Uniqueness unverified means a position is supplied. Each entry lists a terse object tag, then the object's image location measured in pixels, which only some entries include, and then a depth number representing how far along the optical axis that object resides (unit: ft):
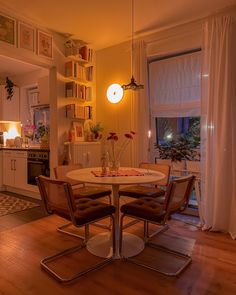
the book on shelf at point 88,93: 13.37
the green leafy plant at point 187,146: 11.34
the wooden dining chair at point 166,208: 6.47
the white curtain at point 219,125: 9.27
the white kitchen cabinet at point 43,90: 15.24
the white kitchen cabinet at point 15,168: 14.78
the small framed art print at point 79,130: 13.09
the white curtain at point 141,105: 11.96
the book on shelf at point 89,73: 13.54
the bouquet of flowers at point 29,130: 18.17
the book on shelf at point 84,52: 13.10
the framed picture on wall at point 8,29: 9.69
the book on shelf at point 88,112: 13.37
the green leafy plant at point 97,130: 13.52
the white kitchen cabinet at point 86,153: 12.44
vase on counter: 13.85
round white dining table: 6.96
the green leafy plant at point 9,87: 18.49
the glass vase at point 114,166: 8.78
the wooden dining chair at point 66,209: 6.25
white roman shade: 10.95
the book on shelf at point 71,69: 12.39
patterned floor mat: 11.94
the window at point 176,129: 11.49
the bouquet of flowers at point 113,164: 8.25
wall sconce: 12.68
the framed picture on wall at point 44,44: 11.26
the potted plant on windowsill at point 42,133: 14.03
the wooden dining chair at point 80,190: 8.97
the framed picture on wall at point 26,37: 10.38
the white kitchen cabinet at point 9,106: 18.15
